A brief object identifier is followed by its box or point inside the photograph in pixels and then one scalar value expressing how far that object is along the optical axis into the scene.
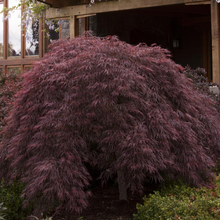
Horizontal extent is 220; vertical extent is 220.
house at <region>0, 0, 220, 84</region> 7.40
